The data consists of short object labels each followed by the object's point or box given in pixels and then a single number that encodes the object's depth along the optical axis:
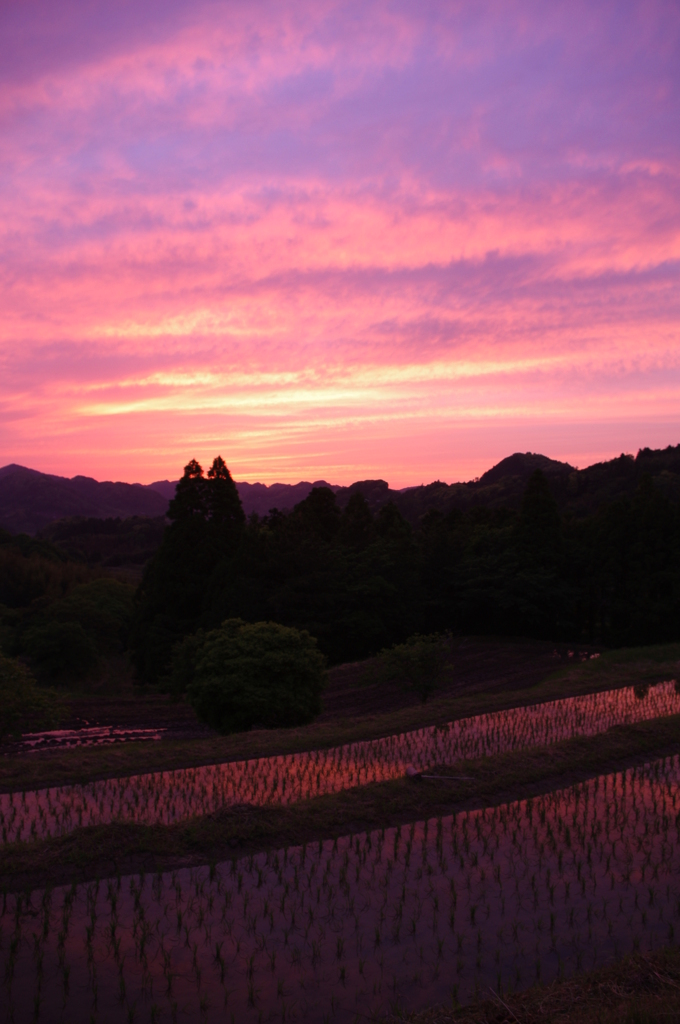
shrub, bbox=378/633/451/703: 21.81
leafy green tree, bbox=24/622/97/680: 35.69
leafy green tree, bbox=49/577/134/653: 42.19
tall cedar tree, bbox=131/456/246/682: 36.75
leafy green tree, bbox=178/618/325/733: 18.11
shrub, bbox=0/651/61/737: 15.83
